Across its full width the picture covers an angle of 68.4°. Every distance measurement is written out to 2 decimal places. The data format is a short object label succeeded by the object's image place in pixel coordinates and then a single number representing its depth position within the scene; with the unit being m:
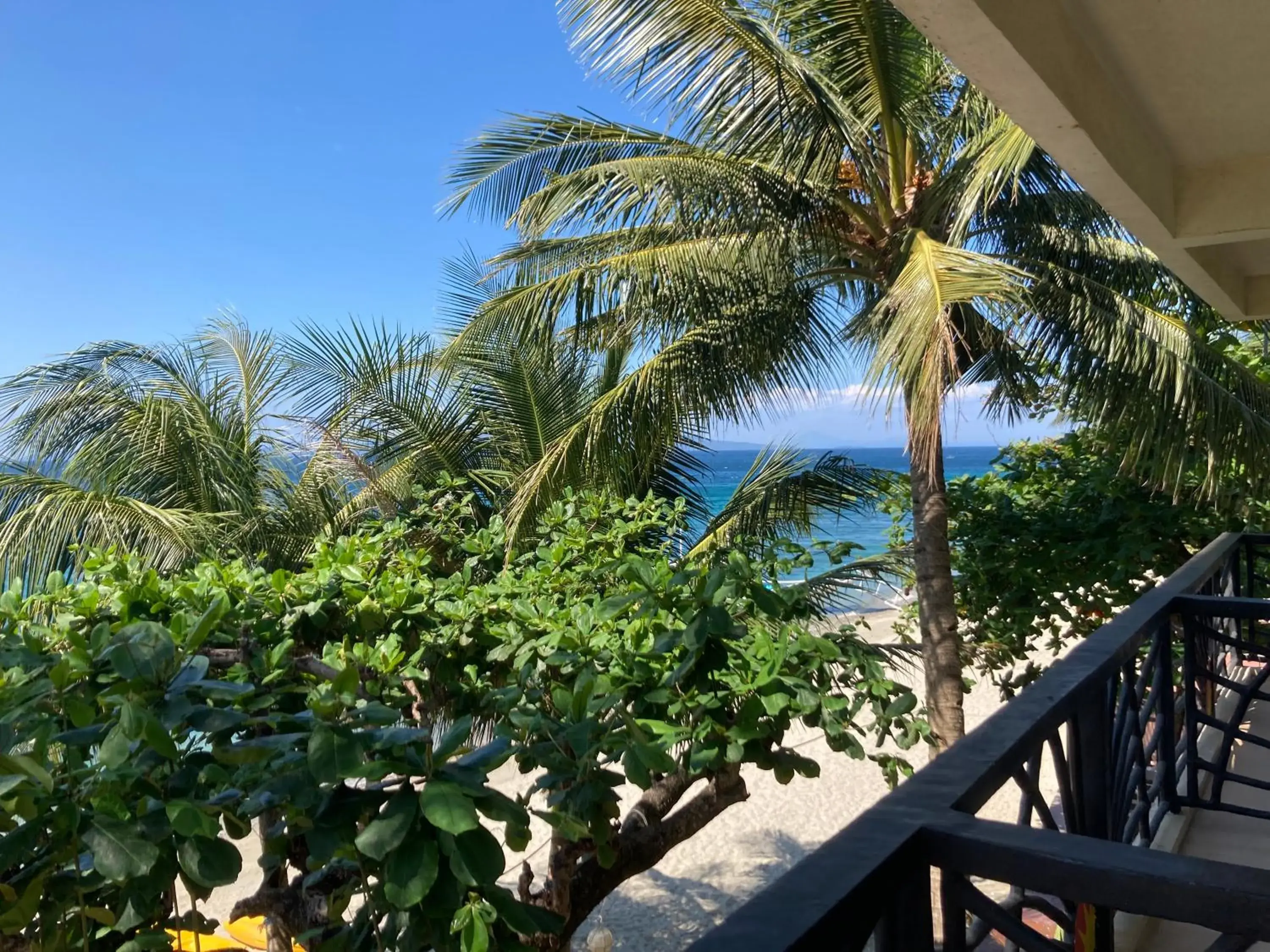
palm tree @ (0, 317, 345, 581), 7.84
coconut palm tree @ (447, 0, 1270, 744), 5.67
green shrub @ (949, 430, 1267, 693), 7.25
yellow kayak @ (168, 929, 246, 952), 7.54
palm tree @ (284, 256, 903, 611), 8.00
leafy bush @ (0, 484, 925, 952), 1.41
